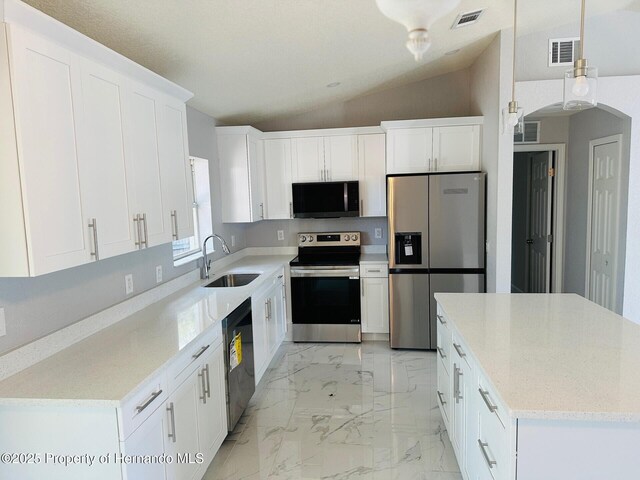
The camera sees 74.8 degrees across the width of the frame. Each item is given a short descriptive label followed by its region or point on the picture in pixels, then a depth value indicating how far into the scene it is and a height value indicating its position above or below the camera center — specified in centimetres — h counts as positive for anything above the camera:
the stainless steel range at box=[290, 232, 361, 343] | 429 -96
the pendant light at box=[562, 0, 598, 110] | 175 +50
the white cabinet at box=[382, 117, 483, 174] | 409 +58
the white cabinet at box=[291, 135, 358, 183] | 446 +53
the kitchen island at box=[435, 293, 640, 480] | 136 -65
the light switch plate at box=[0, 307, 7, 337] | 166 -43
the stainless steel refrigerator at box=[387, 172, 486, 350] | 391 -35
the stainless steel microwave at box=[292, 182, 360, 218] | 443 +9
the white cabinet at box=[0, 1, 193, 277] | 145 +27
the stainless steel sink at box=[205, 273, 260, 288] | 364 -61
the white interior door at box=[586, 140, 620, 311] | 397 -26
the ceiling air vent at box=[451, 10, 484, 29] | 301 +136
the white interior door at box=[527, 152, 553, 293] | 508 -31
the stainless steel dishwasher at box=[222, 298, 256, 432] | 256 -98
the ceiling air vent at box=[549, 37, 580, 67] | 357 +128
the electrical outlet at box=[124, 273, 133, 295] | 251 -43
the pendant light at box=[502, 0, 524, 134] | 234 +48
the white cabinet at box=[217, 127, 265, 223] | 418 +37
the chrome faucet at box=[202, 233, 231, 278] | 349 -45
